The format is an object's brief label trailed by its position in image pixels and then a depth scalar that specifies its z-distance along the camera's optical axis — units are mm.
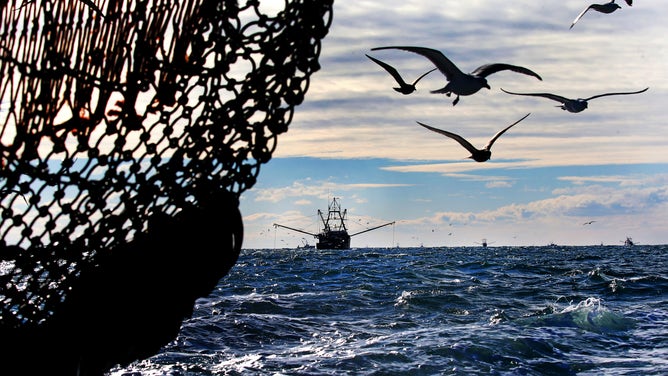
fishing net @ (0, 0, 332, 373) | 4625
